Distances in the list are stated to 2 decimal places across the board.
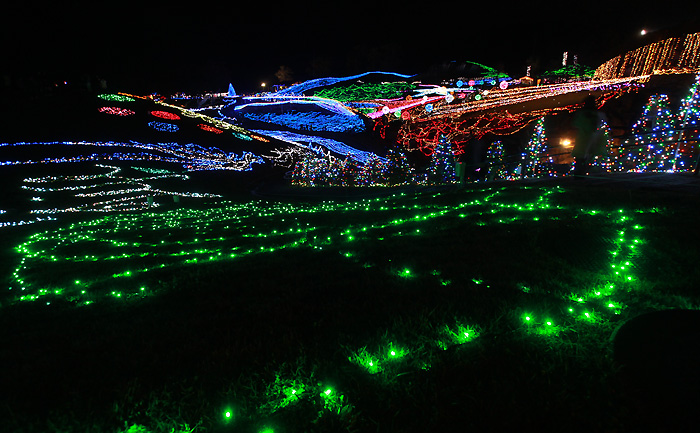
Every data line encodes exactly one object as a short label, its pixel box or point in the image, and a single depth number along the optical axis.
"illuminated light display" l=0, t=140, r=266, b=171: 18.22
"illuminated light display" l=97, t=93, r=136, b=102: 26.25
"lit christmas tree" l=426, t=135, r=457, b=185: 19.33
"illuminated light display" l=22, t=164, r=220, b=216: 14.15
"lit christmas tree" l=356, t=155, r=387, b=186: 20.12
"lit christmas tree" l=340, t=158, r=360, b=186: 20.47
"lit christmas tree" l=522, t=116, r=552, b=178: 16.36
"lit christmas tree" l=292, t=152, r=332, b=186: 20.69
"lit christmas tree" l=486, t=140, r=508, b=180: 18.00
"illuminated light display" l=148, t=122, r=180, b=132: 24.94
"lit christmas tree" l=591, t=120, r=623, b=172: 12.55
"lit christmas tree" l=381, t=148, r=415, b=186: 19.95
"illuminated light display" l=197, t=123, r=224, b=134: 27.84
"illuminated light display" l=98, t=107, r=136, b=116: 24.47
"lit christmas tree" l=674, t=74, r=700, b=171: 11.48
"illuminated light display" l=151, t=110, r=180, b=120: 26.61
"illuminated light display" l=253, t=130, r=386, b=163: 28.86
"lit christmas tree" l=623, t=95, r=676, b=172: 11.95
